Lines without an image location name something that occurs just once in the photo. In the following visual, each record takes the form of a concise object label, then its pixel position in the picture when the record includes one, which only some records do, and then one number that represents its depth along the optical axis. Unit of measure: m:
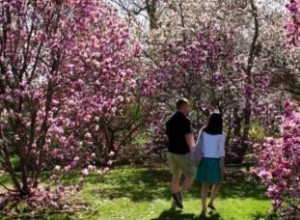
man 11.21
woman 10.98
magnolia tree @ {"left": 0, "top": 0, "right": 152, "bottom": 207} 11.41
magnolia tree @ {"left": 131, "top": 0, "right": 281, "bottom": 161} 17.77
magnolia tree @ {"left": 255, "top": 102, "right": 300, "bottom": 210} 7.96
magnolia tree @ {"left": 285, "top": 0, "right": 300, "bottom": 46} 8.06
